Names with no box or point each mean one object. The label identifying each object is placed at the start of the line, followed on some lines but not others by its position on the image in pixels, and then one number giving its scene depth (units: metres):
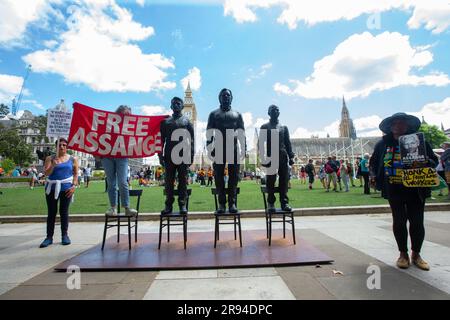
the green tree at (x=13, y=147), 43.00
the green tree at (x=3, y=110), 46.90
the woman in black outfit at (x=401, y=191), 3.81
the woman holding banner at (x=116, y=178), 5.21
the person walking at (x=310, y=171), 19.47
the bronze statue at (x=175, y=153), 5.48
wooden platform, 3.97
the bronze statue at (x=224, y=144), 5.53
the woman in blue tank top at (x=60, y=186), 5.57
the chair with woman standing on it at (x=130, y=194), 4.99
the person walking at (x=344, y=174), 15.54
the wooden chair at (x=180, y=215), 4.97
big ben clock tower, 113.00
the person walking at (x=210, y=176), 26.47
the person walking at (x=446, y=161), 9.55
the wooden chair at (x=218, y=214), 5.09
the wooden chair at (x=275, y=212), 5.13
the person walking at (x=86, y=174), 26.45
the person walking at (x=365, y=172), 13.69
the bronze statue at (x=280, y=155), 5.64
